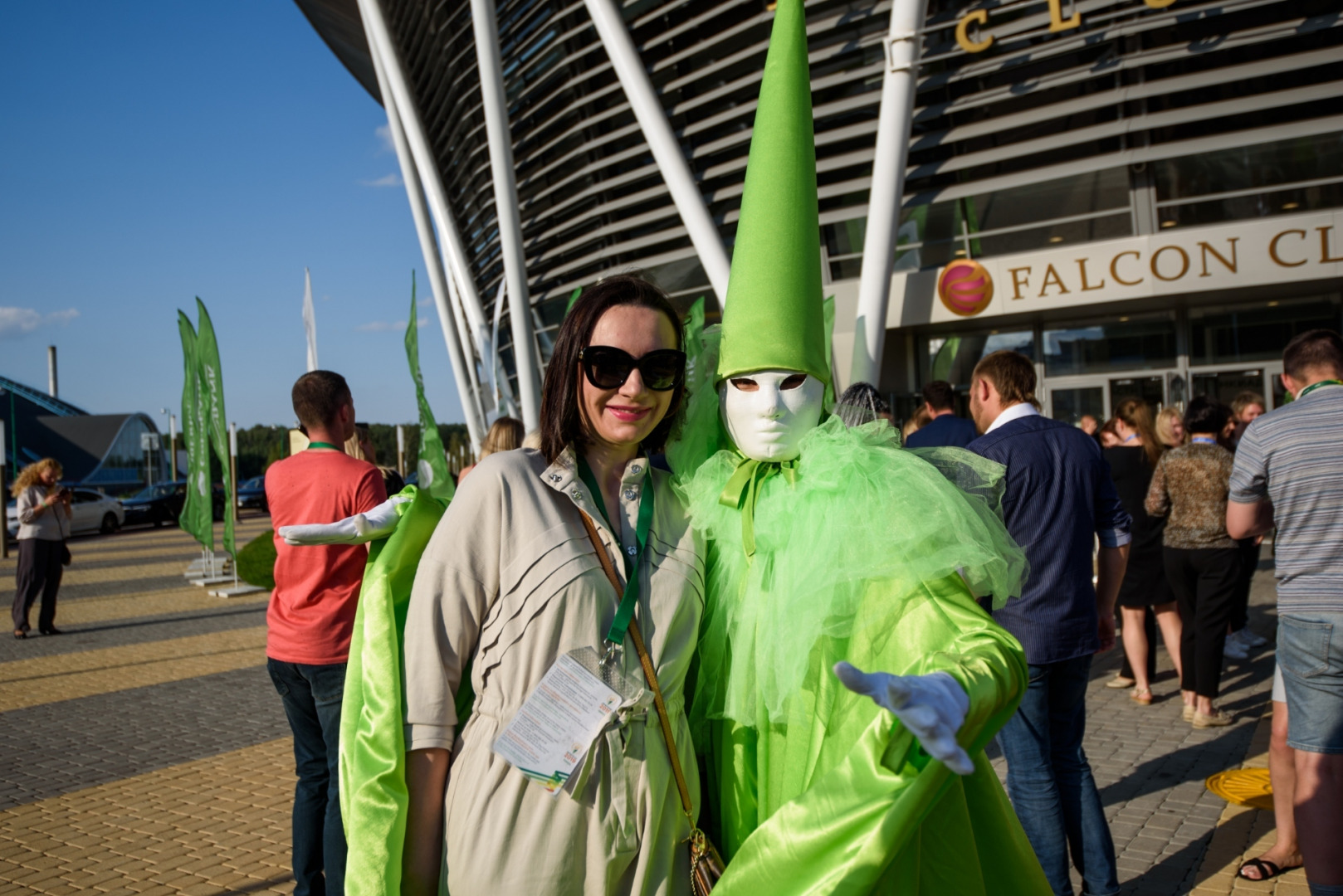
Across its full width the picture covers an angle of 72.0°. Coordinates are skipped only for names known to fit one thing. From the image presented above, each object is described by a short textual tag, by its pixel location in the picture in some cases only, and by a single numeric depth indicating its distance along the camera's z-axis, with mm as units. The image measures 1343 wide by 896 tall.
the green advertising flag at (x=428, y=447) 3567
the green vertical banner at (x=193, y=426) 11969
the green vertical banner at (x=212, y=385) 11031
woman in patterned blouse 5496
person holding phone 9734
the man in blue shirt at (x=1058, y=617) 3289
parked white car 25531
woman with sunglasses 1589
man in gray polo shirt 2996
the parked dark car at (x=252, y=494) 34688
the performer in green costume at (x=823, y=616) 1413
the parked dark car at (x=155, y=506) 28547
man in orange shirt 3363
